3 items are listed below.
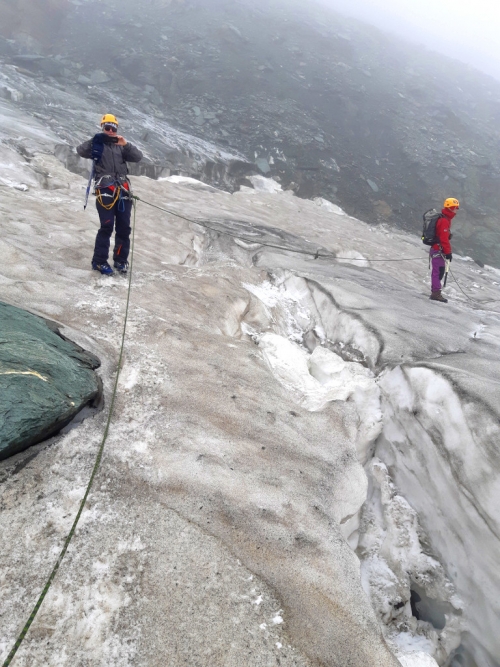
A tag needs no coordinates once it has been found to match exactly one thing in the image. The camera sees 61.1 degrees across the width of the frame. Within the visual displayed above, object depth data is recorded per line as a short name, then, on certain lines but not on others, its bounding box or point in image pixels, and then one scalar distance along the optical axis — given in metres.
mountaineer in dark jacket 4.79
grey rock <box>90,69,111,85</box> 23.54
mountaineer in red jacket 7.22
